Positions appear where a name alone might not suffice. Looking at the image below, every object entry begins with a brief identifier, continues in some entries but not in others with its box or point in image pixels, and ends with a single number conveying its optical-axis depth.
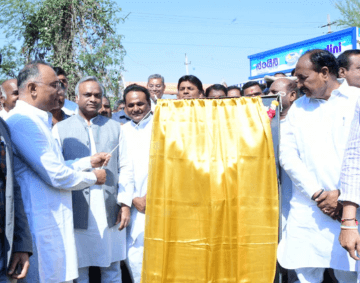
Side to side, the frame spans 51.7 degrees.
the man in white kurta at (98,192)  3.15
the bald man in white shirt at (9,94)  4.36
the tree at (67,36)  9.80
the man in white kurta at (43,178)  2.36
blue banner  10.79
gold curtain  2.28
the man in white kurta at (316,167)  2.54
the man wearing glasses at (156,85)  5.70
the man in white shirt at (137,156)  3.51
